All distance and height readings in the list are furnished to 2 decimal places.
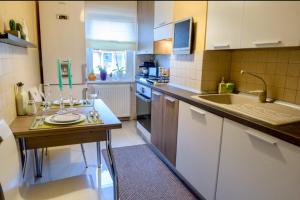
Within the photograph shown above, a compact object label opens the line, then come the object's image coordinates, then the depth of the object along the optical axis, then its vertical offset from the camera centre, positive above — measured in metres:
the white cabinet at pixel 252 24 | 1.19 +0.30
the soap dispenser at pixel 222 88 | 1.92 -0.19
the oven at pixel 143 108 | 2.58 -0.56
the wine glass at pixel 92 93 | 1.79 -0.25
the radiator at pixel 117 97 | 3.40 -0.53
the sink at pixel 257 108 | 1.12 -0.26
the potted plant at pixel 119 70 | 3.64 -0.09
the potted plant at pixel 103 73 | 3.45 -0.14
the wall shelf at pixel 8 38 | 1.07 +0.13
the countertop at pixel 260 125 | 0.92 -0.28
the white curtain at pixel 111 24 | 3.24 +0.63
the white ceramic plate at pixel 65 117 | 1.29 -0.34
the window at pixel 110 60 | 3.50 +0.07
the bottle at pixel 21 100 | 1.42 -0.26
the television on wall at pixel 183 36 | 1.98 +0.30
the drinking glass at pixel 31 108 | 1.45 -0.31
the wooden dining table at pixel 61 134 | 1.17 -0.42
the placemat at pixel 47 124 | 1.21 -0.36
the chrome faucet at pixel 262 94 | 1.59 -0.19
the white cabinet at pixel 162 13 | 2.30 +0.61
